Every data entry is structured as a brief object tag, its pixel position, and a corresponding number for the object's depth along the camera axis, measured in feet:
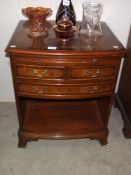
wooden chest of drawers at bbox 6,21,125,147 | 3.95
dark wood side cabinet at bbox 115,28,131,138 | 5.45
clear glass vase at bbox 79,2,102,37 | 4.66
